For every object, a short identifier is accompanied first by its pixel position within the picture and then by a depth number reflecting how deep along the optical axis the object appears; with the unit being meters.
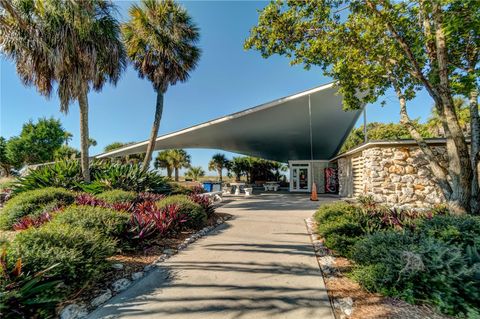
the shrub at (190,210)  5.56
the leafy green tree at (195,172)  32.66
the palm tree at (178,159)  31.30
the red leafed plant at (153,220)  4.08
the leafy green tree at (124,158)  28.75
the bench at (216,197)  11.24
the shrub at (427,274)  2.18
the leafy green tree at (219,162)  28.64
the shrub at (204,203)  6.72
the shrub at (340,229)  3.83
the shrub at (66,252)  2.33
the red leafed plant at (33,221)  4.45
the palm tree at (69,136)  39.31
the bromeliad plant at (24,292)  1.84
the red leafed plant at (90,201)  5.34
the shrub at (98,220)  3.73
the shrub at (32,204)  5.49
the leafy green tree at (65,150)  23.77
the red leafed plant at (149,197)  6.65
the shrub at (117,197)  6.18
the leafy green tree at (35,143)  24.44
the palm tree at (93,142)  43.98
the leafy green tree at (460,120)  14.38
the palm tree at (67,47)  7.16
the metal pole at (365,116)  12.76
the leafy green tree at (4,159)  27.11
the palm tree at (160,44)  10.01
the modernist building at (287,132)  10.39
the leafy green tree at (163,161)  31.17
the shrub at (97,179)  8.12
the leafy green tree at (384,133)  21.19
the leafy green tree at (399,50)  4.94
